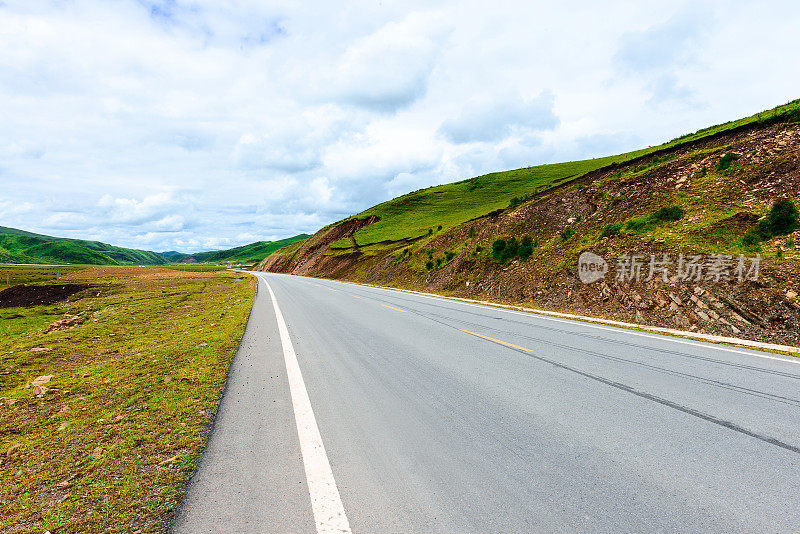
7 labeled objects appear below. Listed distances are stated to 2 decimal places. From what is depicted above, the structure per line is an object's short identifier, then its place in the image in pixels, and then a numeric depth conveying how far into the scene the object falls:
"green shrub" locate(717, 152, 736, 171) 19.58
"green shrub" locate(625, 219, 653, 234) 18.88
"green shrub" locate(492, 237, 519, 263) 26.38
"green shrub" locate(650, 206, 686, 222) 18.09
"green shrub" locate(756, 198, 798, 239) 13.46
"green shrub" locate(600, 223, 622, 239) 20.23
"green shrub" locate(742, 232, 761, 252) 13.38
